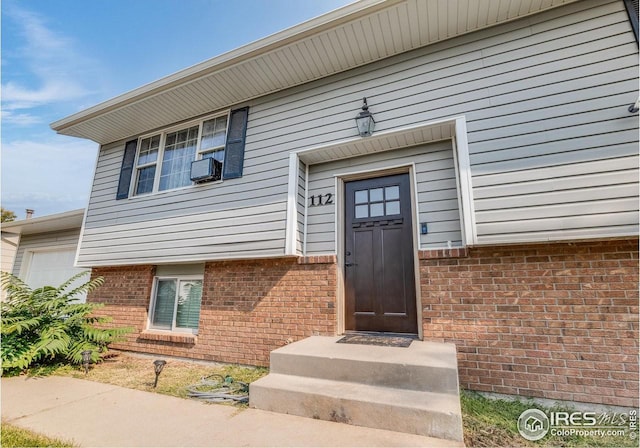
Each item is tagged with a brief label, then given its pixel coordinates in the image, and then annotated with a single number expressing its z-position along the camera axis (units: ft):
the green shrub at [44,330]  12.01
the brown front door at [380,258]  11.12
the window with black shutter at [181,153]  14.42
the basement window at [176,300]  15.01
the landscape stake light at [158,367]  9.95
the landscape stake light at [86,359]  11.97
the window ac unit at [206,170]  14.35
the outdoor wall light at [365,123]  11.27
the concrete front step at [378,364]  6.94
